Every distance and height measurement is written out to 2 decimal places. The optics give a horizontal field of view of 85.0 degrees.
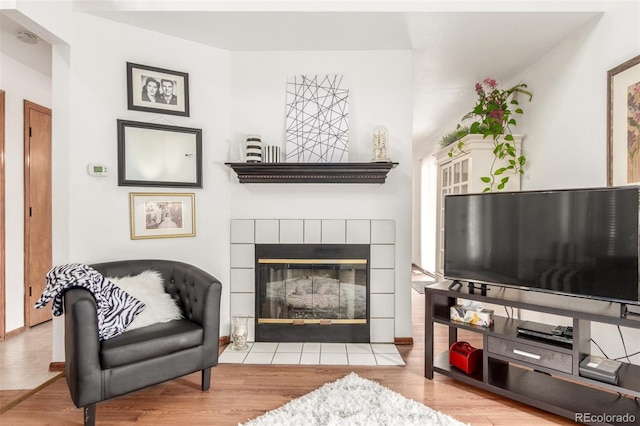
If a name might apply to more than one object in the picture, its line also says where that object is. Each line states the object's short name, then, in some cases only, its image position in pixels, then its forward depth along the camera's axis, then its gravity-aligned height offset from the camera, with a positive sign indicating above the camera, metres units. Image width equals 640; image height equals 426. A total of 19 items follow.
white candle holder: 2.75 -0.99
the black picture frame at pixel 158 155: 2.55 +0.42
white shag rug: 1.76 -1.07
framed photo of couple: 2.58 +0.92
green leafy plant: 3.07 +0.71
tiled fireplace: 2.89 -0.58
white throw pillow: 2.06 -0.54
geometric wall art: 2.89 +0.77
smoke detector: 2.59 +1.32
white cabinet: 3.25 +0.44
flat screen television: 1.75 -0.18
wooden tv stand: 1.76 -0.84
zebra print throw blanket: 1.84 -0.47
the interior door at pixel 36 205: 3.16 +0.05
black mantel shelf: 2.66 +0.29
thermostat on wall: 2.44 +0.29
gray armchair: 1.70 -0.71
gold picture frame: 2.60 -0.03
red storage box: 2.20 -0.95
